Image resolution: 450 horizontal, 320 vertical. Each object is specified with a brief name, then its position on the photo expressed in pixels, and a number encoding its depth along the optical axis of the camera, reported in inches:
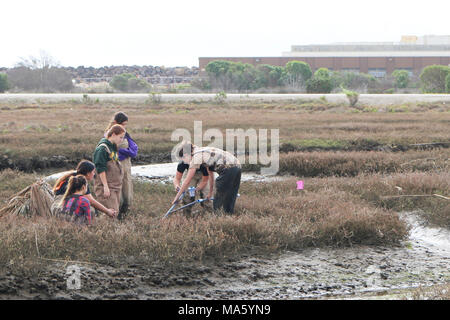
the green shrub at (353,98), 1561.3
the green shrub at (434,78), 2364.7
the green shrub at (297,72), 2997.0
